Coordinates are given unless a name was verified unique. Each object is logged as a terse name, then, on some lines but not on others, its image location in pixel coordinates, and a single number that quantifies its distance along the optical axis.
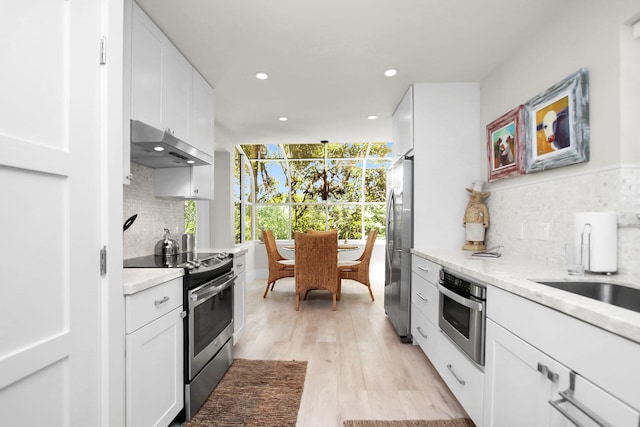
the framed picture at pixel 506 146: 2.23
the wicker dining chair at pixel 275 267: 4.56
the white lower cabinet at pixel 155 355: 1.32
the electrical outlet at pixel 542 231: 1.94
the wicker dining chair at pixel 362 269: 4.37
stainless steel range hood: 1.76
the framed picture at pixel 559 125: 1.67
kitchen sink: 1.28
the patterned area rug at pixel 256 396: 1.77
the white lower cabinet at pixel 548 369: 0.81
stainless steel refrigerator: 2.92
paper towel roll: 1.46
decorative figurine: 2.61
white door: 0.86
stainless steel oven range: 1.76
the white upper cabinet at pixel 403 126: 3.00
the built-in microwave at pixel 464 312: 1.53
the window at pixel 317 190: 6.57
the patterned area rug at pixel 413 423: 1.73
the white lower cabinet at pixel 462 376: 1.55
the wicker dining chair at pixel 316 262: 3.85
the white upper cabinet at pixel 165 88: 1.80
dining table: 4.90
